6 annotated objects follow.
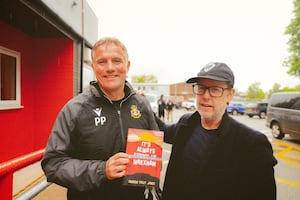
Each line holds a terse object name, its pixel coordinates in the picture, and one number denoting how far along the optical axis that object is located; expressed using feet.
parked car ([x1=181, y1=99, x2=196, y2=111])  134.56
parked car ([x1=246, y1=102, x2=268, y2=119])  78.33
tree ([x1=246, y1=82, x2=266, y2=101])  287.44
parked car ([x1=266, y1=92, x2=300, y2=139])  32.55
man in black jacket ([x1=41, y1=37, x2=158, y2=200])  4.81
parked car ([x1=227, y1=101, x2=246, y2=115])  94.94
